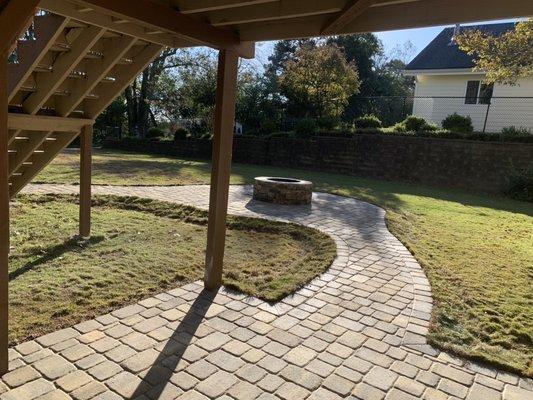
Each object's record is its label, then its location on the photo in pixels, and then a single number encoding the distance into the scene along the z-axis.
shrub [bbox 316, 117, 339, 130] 18.45
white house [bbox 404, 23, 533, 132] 18.48
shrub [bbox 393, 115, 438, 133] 16.41
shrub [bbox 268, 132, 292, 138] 18.80
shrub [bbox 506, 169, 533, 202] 13.27
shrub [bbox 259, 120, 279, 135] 20.20
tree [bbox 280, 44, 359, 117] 19.06
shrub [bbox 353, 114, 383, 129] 17.67
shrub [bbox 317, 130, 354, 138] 17.17
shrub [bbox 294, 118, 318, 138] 18.16
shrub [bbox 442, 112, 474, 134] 16.19
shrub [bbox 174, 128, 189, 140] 21.78
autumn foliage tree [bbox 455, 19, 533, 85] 13.21
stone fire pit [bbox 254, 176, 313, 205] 9.64
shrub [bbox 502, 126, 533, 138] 14.15
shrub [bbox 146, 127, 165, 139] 23.59
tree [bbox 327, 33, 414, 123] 23.85
